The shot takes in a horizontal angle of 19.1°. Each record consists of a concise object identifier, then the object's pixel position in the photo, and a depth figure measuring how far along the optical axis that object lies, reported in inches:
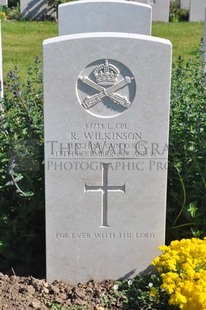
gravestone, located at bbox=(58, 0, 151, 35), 201.6
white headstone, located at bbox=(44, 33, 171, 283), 131.4
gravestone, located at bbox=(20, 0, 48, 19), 565.0
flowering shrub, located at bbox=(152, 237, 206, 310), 128.0
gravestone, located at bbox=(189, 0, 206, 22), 569.3
